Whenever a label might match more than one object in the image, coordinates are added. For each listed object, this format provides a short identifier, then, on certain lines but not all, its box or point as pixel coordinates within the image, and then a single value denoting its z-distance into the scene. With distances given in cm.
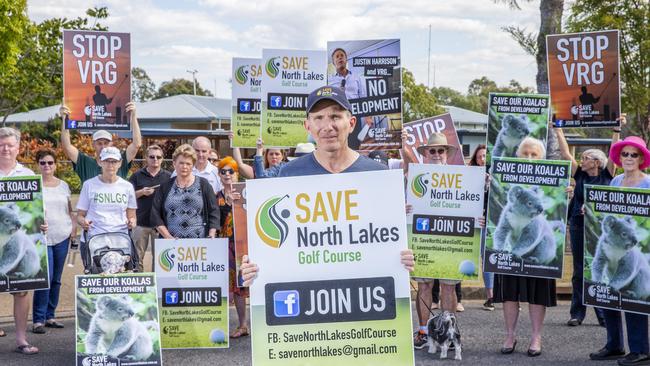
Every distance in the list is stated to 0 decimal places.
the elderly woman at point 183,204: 851
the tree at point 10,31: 1736
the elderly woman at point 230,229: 898
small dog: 773
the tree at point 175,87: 8319
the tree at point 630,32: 2016
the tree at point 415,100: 4184
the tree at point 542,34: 1415
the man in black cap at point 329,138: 431
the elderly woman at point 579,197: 875
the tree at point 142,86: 8381
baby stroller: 789
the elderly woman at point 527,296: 804
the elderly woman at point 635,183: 764
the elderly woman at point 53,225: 889
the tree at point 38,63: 2091
